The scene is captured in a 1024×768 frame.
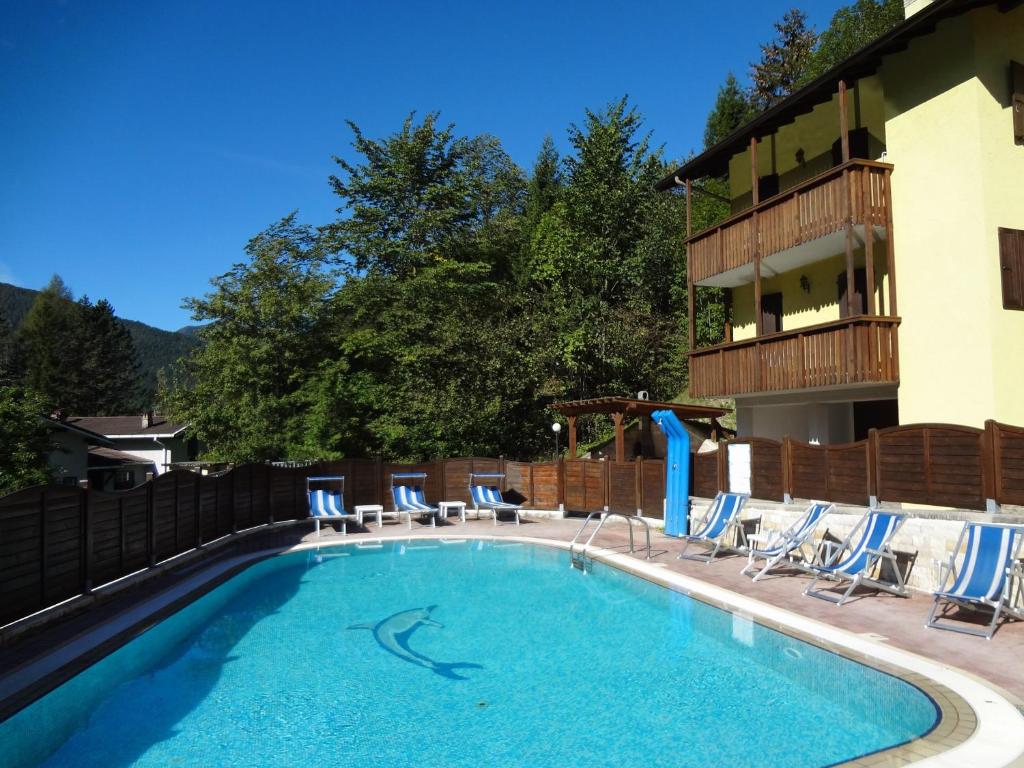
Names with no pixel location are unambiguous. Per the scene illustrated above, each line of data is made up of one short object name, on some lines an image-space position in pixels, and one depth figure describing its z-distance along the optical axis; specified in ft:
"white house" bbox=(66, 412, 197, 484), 133.90
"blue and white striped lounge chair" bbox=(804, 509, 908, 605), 28.12
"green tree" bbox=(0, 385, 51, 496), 53.52
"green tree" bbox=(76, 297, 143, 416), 200.60
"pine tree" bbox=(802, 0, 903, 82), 100.48
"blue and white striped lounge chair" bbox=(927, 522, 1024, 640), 22.94
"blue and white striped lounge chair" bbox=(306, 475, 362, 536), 55.26
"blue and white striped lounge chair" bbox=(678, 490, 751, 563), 39.06
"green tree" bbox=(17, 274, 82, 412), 192.03
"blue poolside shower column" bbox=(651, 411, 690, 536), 47.09
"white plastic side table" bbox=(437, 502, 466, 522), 62.07
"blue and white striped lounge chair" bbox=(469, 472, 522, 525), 60.44
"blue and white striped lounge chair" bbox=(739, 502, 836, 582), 32.48
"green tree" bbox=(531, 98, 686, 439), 94.17
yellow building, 35.63
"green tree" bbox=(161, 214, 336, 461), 82.31
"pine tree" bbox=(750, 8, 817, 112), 126.00
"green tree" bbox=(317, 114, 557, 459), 83.82
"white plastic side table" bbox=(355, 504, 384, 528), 58.34
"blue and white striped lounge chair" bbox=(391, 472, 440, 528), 59.82
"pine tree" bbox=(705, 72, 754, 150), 124.16
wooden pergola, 58.23
